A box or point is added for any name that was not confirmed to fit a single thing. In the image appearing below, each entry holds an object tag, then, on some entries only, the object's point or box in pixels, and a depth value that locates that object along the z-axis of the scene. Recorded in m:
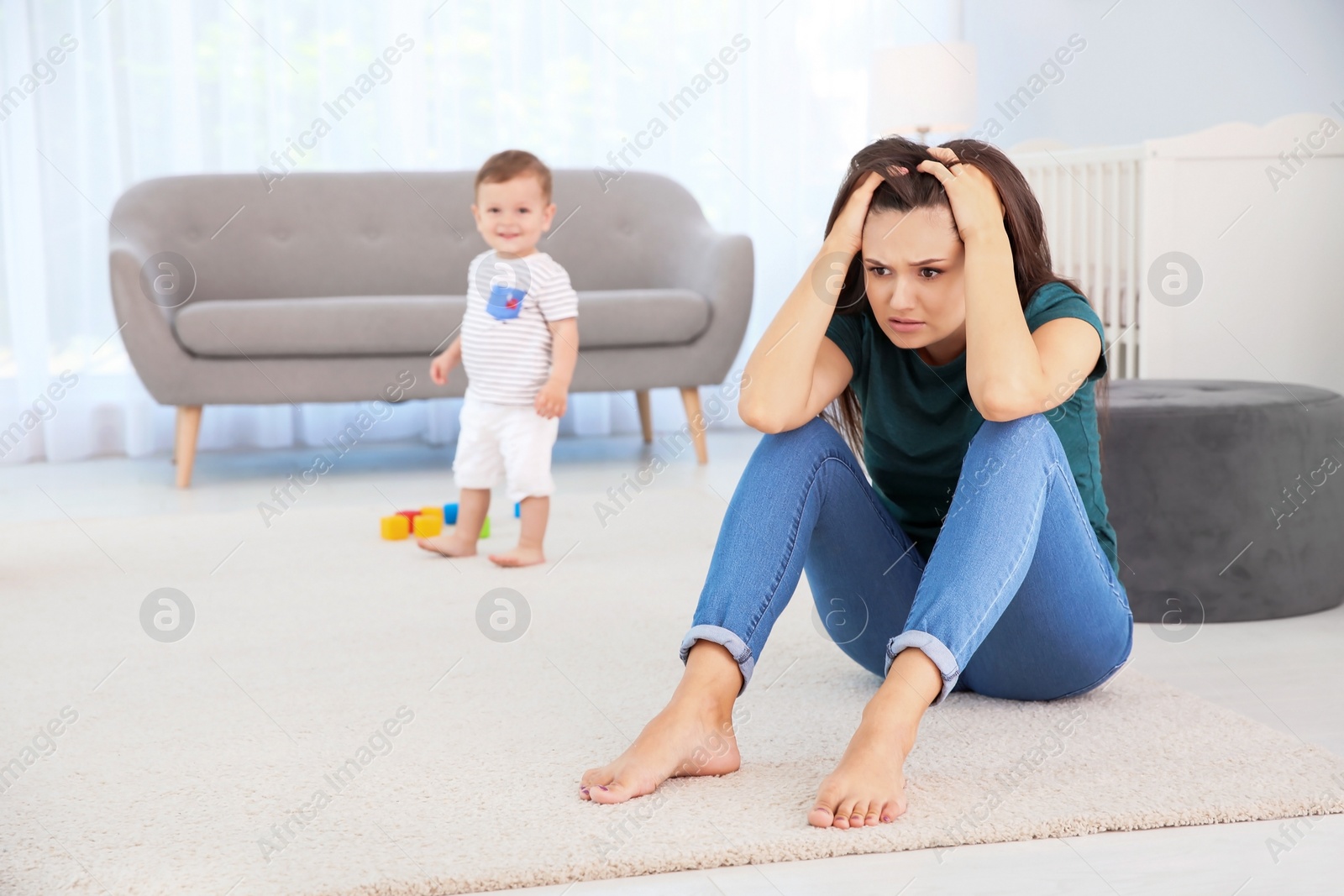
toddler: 2.34
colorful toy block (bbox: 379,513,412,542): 2.51
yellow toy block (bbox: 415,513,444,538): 2.50
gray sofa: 3.19
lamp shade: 3.80
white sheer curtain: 3.77
